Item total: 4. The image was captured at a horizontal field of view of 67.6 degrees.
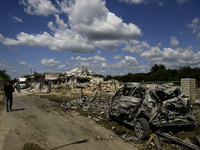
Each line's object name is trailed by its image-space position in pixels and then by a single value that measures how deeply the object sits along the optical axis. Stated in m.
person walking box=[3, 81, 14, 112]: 9.85
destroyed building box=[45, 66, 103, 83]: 32.34
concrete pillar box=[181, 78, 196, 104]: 8.98
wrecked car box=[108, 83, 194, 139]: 4.94
